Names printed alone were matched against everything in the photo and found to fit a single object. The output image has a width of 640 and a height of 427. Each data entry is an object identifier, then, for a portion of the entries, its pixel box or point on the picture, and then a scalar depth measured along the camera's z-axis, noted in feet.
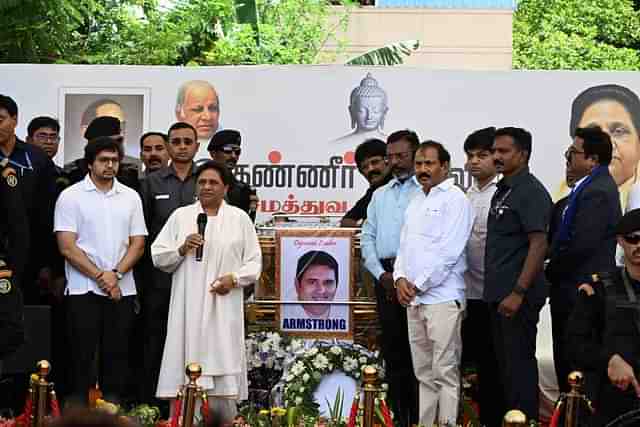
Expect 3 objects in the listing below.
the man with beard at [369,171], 31.17
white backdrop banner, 35.45
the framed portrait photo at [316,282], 30.27
